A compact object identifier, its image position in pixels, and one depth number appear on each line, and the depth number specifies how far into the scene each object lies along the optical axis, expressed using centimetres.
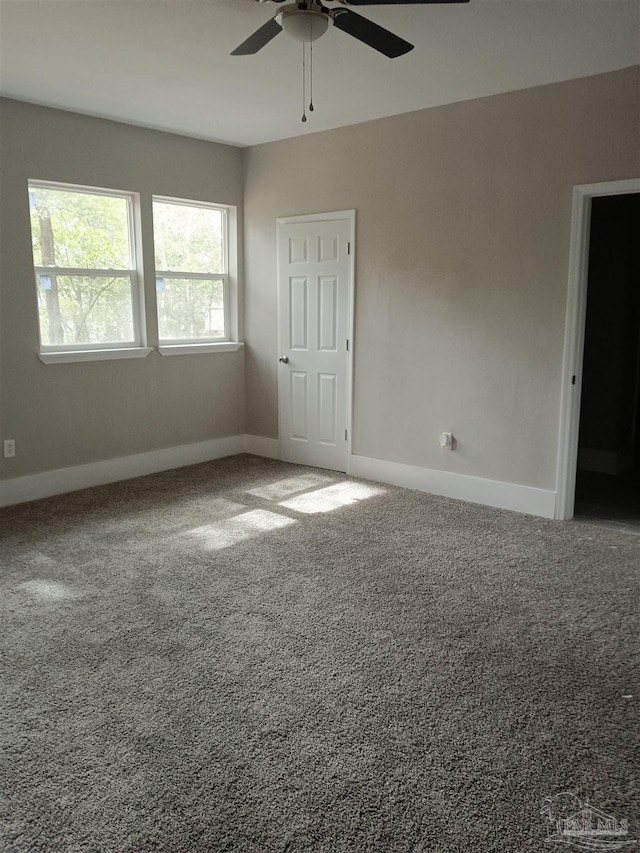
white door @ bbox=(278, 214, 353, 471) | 543
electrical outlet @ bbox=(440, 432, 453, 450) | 488
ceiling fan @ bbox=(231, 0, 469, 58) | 265
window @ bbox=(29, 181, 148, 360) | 476
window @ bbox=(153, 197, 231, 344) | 557
